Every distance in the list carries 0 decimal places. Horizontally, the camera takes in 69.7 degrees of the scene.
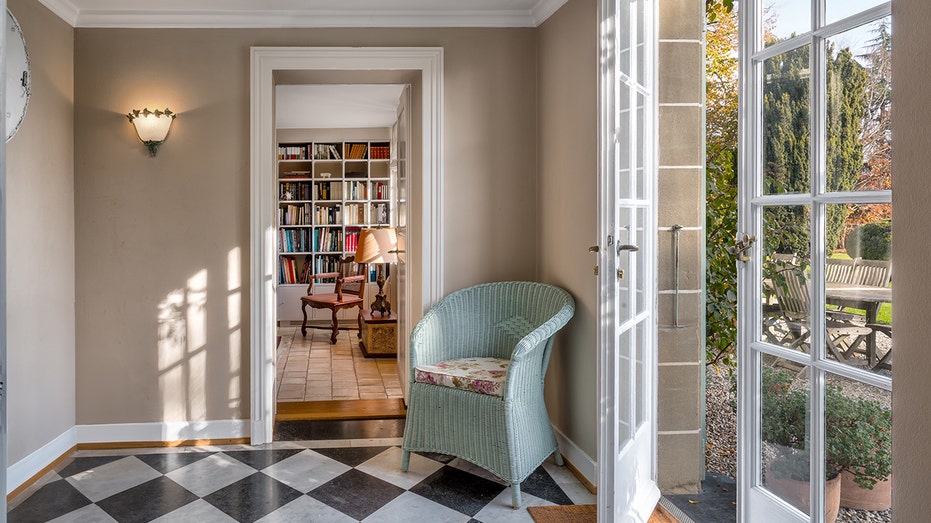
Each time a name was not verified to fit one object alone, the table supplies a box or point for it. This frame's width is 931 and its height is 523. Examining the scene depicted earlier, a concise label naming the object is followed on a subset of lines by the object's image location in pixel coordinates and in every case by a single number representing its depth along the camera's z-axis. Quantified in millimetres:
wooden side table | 6062
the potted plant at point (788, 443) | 1684
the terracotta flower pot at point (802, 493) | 1583
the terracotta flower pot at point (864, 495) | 1473
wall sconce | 3596
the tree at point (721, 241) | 3191
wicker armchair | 2959
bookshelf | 8188
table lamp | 5926
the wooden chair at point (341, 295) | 7027
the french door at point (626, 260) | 2391
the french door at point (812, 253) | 1486
